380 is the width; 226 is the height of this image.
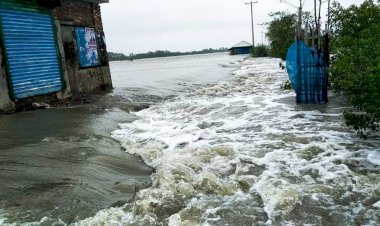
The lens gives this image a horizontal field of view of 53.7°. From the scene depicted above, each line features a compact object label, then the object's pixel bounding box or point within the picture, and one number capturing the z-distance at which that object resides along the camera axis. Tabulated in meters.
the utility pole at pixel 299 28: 9.70
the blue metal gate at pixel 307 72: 9.86
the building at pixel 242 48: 81.06
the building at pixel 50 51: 9.62
